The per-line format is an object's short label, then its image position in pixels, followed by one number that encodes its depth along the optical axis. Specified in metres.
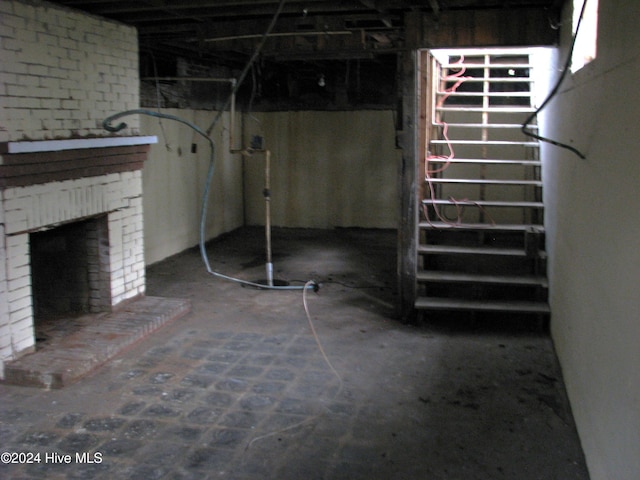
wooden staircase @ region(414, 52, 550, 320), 5.82
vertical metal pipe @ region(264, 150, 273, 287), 6.77
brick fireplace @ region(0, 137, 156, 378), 4.52
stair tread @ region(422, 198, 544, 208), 6.15
